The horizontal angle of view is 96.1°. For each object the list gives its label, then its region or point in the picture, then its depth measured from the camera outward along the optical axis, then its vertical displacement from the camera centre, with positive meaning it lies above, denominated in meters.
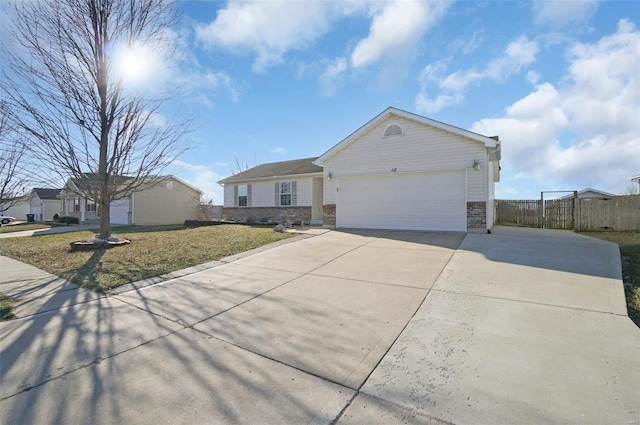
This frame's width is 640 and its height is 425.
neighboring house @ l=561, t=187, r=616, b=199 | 23.96 +1.76
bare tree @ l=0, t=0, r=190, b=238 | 8.51 +3.97
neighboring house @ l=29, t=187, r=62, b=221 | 35.97 +0.84
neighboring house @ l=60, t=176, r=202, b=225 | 21.97 +0.35
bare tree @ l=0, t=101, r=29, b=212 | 8.88 +1.47
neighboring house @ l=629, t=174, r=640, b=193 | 19.01 +2.34
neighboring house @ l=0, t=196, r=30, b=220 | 41.91 -0.21
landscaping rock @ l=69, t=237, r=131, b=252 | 8.95 -1.06
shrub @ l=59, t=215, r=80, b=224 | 23.44 -0.76
